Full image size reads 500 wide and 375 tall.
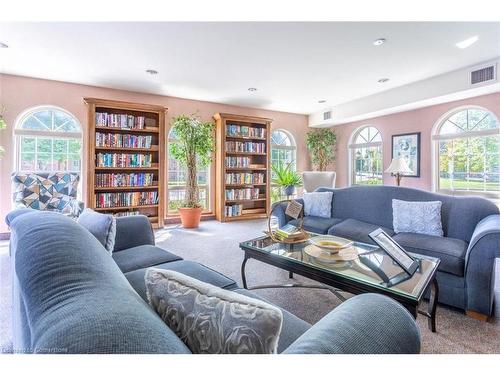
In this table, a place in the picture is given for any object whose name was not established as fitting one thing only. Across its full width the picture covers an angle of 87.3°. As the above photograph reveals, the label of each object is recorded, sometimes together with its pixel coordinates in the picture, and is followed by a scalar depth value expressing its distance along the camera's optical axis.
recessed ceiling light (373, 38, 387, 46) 2.86
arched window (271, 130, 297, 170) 6.38
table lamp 4.08
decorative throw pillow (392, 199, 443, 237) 2.49
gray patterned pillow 0.59
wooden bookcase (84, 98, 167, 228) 4.26
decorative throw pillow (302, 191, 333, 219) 3.46
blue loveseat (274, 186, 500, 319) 1.81
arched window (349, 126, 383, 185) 5.73
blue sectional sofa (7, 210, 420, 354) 0.49
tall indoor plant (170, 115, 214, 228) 4.73
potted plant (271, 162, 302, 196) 5.67
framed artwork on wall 4.93
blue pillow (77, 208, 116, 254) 1.56
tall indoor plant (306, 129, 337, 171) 6.36
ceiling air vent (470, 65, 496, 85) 3.42
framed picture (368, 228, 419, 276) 1.58
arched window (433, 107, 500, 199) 4.12
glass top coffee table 1.42
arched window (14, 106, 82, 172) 4.06
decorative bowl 1.87
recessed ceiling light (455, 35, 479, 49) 2.87
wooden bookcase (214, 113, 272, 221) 5.32
